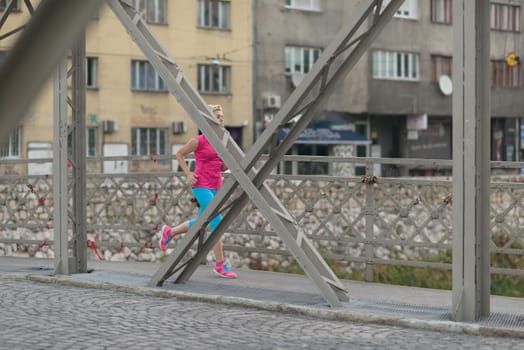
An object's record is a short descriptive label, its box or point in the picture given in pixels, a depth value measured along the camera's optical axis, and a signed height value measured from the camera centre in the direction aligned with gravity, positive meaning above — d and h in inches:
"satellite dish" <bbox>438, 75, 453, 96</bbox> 2084.2 +190.3
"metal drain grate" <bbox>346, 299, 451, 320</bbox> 331.0 -44.6
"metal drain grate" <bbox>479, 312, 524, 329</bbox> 306.8 -44.4
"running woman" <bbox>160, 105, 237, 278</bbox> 435.8 +3.5
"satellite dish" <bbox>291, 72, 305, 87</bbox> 1872.5 +185.1
